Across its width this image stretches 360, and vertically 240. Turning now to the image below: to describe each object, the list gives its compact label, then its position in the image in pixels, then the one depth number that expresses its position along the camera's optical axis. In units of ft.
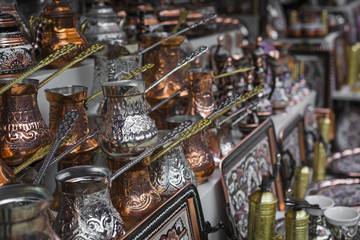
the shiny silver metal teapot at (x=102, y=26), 3.05
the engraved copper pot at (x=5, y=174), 1.77
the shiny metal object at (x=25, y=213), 1.25
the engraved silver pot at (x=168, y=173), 2.31
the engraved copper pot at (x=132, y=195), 2.06
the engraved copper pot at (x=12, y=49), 2.26
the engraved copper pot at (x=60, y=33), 2.70
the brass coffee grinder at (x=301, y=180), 3.89
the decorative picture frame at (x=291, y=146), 3.92
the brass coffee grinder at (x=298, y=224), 2.61
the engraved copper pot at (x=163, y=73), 3.02
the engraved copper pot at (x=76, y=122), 2.22
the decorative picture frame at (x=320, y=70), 7.84
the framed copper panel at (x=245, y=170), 2.87
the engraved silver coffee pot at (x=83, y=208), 1.67
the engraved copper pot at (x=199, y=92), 2.98
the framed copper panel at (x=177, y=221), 1.95
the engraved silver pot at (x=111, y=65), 2.63
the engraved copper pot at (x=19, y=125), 2.04
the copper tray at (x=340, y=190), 3.67
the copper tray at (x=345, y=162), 4.94
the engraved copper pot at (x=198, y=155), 2.63
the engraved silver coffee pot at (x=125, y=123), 1.98
